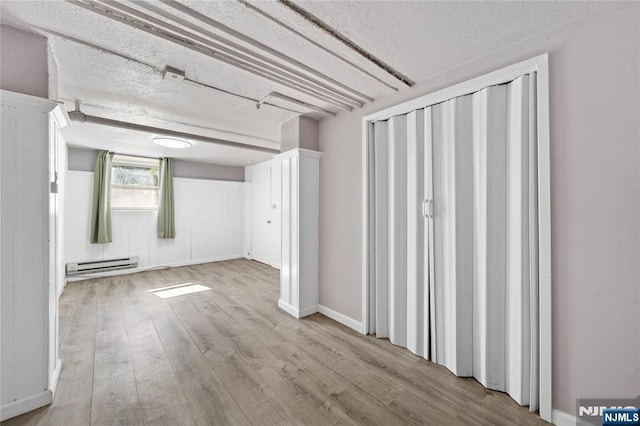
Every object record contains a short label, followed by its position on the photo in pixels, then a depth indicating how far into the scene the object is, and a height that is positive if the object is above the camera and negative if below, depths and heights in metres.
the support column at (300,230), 2.97 -0.19
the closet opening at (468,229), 1.58 -0.12
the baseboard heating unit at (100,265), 4.39 -0.95
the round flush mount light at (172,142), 3.69 +1.09
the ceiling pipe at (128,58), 1.56 +1.13
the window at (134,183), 4.95 +0.65
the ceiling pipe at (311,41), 1.34 +1.12
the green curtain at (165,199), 5.24 +0.32
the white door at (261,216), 5.74 -0.05
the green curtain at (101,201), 4.54 +0.24
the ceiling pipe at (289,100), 2.38 +1.14
